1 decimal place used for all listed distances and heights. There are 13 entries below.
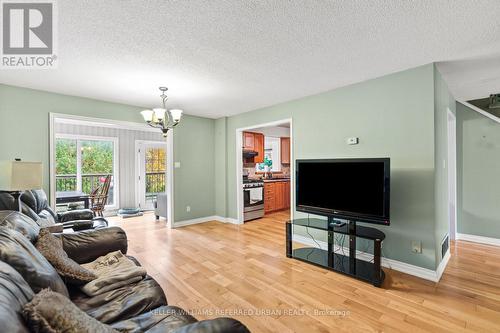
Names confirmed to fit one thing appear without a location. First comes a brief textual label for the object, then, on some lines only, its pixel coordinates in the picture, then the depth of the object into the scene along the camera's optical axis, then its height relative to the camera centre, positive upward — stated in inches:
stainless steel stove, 216.9 -29.4
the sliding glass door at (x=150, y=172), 276.7 -3.5
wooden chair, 226.9 -27.7
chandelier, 125.3 +28.2
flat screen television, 103.5 -10.3
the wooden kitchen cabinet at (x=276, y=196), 247.4 -30.9
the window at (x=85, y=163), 238.4 +7.1
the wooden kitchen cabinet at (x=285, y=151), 297.3 +21.1
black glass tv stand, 100.3 -46.2
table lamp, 91.9 -2.4
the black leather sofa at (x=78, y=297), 35.8 -24.4
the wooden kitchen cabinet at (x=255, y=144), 243.8 +25.8
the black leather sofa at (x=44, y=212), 104.0 -21.7
